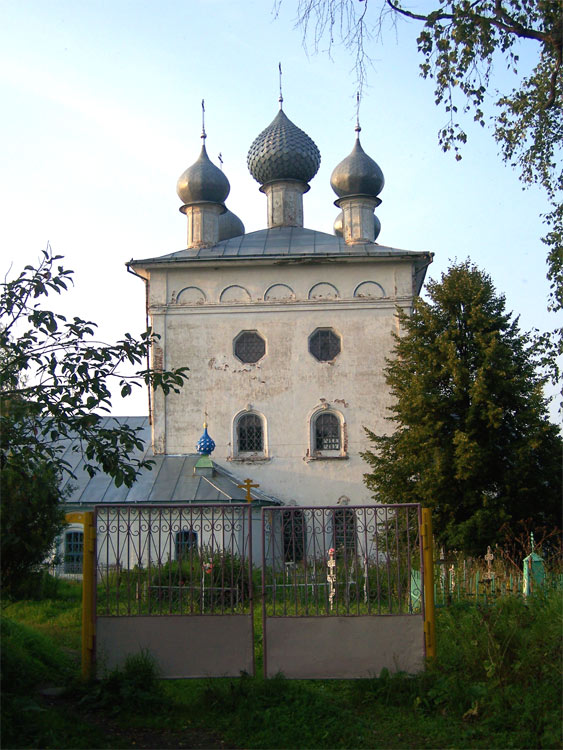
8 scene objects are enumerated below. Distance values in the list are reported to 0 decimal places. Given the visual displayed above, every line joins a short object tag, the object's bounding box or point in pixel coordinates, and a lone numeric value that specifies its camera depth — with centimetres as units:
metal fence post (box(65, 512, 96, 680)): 628
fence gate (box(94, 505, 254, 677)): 631
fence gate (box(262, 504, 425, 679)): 635
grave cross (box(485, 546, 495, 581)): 923
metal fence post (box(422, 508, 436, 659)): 636
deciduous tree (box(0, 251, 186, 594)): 595
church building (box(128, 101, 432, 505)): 1827
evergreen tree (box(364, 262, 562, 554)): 1418
